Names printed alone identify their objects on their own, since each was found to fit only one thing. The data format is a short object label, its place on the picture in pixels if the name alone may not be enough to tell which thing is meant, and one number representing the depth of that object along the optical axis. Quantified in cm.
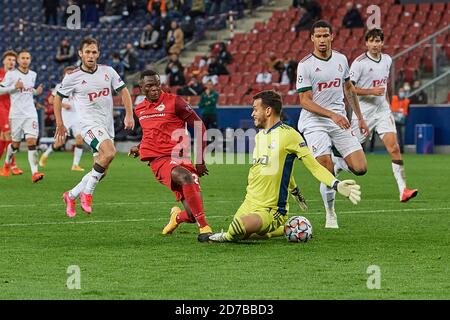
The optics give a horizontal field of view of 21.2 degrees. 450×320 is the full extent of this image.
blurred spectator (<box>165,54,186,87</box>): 3778
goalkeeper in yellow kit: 1162
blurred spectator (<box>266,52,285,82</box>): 3575
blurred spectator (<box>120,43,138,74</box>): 3966
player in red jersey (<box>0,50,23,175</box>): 2278
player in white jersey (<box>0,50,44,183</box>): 2317
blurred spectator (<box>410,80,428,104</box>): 3366
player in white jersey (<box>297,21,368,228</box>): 1352
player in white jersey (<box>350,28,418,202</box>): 1695
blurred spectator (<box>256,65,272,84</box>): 3619
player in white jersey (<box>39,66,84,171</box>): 2619
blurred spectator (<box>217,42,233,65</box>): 3838
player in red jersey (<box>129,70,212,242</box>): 1264
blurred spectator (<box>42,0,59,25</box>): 4347
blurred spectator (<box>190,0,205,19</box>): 4081
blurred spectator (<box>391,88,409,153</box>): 3325
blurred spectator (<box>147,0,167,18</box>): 4169
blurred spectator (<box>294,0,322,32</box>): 3700
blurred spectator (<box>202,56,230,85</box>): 3834
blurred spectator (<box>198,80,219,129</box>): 3488
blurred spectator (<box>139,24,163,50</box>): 4084
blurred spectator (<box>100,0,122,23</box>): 4322
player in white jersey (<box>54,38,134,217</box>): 1516
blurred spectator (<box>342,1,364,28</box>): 3625
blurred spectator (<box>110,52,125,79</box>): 3972
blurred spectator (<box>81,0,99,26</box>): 4281
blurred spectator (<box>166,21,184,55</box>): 3975
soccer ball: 1183
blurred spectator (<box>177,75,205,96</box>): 3703
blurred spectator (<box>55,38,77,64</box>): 4123
